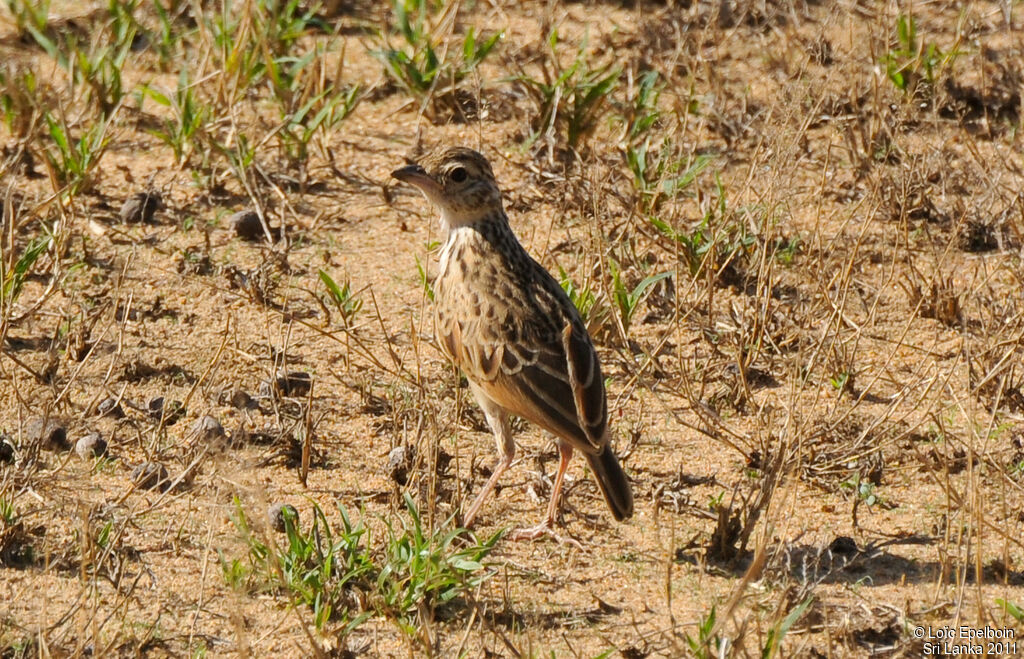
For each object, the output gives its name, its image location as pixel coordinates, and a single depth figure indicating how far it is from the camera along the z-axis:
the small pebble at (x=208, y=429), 12.59
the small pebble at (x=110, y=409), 13.05
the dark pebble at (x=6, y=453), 12.12
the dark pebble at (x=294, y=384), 13.70
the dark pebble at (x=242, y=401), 13.47
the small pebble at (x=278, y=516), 11.61
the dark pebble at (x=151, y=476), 11.89
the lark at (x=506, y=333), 11.65
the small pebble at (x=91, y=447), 12.53
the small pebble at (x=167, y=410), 13.17
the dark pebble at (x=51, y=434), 12.22
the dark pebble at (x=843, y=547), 11.95
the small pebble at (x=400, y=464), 12.52
